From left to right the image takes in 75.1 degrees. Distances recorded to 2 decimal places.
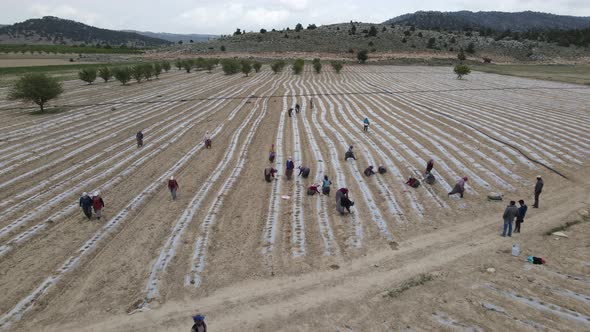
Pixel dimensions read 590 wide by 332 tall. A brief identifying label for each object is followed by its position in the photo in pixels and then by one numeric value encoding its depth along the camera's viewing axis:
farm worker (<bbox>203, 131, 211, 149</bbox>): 26.06
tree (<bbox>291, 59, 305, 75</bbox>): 75.25
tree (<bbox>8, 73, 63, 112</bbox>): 37.31
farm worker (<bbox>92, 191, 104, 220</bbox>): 15.28
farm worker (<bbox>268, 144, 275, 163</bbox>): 22.58
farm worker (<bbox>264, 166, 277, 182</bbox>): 19.41
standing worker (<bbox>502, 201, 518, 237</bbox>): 13.24
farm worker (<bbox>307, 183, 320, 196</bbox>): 17.55
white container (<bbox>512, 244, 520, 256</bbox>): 12.20
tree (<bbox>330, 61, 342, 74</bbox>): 76.94
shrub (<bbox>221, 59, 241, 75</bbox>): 76.12
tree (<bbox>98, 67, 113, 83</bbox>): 61.44
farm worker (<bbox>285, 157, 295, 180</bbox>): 19.58
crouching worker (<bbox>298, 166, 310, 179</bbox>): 19.77
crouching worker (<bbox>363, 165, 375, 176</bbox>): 19.94
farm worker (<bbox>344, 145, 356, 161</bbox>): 22.62
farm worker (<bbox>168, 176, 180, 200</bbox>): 17.25
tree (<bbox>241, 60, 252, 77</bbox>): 73.28
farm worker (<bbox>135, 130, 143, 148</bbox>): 26.30
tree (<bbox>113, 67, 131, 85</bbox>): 58.78
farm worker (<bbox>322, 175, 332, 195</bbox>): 17.31
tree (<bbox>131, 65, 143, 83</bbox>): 62.38
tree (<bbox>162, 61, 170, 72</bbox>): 81.00
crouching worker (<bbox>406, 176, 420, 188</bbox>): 18.39
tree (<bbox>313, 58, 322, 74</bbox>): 77.38
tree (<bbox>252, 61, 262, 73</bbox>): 80.11
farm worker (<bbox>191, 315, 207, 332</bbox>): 8.38
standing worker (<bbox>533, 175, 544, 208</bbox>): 15.74
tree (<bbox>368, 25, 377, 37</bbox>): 127.94
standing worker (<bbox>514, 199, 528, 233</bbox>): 13.69
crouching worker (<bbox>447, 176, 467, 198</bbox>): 17.20
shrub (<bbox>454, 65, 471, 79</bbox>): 65.75
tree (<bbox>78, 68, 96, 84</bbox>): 58.62
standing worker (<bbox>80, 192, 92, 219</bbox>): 15.09
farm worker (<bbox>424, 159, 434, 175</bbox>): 19.22
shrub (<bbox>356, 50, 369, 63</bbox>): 96.81
